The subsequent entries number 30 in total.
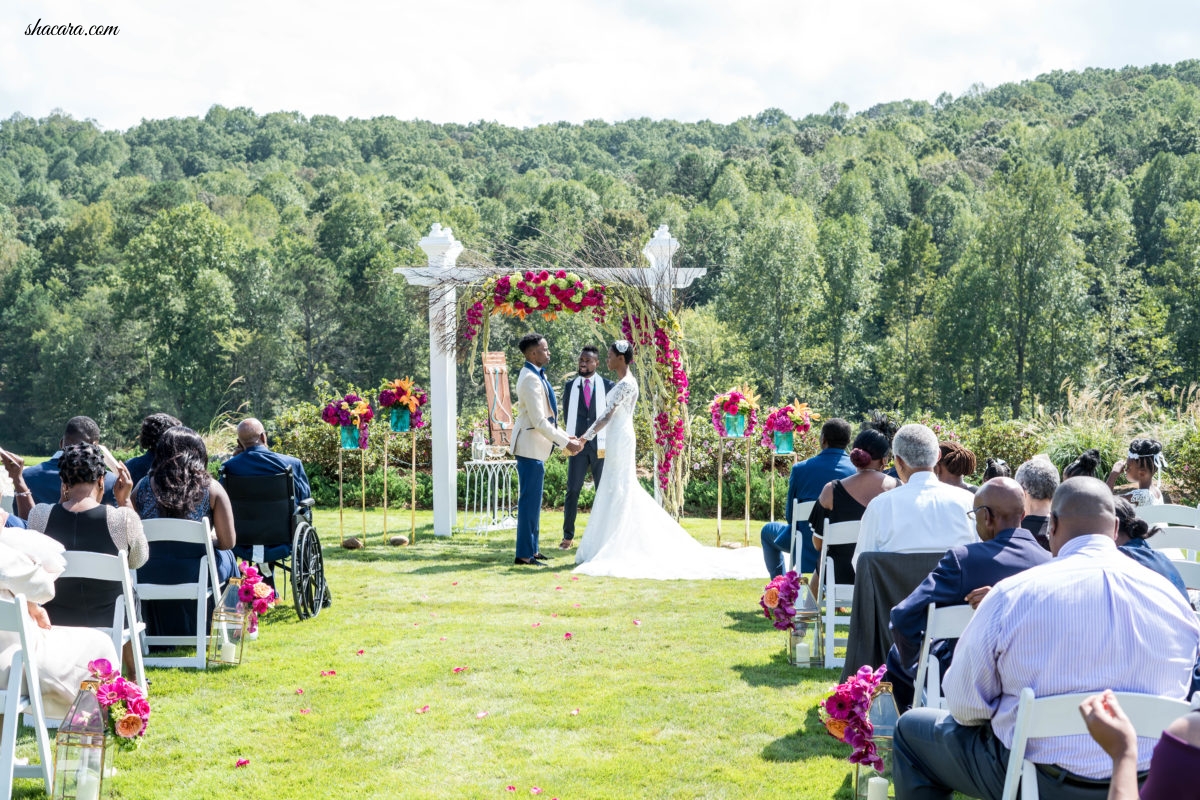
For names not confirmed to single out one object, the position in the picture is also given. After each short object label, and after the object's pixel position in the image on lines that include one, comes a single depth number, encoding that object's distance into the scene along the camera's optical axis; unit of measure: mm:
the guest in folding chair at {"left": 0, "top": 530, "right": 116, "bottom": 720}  4320
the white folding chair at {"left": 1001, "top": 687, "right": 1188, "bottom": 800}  2670
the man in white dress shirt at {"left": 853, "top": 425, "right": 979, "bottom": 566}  5074
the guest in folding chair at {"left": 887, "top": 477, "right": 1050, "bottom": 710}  4020
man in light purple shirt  2932
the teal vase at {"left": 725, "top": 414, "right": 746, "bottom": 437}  10727
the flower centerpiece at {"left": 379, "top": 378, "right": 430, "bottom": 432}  10789
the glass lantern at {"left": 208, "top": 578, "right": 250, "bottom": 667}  6352
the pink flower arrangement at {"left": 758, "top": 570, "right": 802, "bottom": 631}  6203
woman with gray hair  4719
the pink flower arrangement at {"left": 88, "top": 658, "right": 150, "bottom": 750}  4195
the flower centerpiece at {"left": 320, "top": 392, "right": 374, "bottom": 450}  10578
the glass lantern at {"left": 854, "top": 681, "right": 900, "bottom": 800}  3938
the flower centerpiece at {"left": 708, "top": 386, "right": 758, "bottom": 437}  10664
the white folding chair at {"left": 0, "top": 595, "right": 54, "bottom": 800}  3953
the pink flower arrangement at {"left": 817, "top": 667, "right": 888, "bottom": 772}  3918
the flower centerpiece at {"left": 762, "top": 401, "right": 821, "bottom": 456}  10453
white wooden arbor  11578
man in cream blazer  10117
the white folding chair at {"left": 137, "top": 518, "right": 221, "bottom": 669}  6074
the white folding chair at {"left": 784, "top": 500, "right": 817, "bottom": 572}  6969
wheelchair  7582
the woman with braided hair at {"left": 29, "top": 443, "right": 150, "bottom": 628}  5129
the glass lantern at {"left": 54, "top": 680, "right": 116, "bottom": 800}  4020
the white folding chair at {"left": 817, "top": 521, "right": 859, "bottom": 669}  6094
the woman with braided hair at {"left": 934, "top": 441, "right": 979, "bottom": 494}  6043
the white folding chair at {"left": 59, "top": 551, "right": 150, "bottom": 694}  4848
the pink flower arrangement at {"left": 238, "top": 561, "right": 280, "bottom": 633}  6496
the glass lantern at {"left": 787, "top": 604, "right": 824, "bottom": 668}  6281
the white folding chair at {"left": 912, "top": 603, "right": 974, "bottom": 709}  3891
